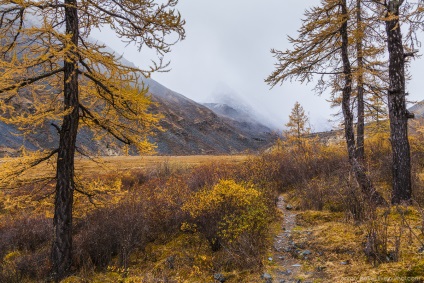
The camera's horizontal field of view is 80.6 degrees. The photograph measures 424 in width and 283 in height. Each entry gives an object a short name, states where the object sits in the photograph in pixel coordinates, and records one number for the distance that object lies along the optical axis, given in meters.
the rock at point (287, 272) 4.03
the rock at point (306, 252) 4.61
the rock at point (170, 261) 5.24
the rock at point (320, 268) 3.87
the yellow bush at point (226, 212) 5.14
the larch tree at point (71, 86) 4.77
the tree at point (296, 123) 24.69
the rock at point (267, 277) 3.84
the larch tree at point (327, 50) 7.39
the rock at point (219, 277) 4.28
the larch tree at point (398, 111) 6.02
